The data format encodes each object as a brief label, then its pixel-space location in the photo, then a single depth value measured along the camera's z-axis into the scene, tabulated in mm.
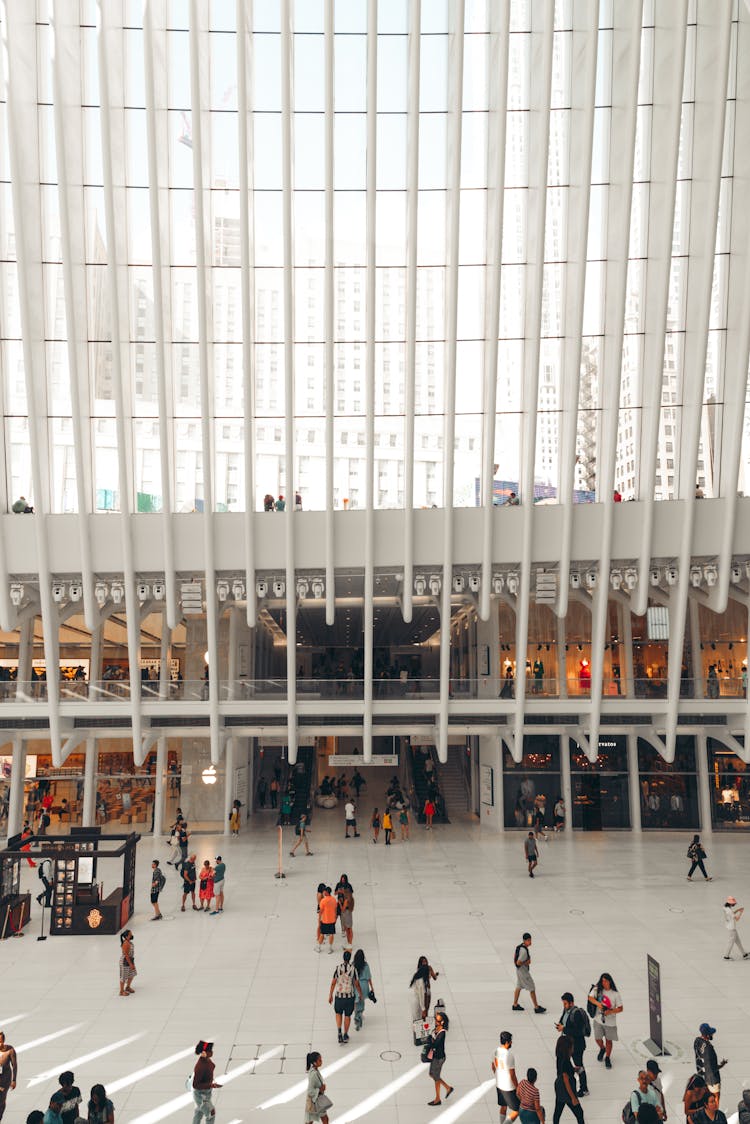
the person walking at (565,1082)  8812
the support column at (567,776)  26123
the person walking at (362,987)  11734
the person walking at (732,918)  14312
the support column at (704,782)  25953
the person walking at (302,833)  23277
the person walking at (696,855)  19938
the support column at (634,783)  26109
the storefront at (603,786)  26375
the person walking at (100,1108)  8164
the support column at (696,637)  26188
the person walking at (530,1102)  7949
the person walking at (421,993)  11320
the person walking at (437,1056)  9680
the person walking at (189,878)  18141
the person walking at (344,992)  11211
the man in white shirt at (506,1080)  9039
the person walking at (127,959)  13078
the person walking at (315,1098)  8844
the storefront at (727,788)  26000
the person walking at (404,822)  25212
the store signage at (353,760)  25406
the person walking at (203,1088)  9023
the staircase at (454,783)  31219
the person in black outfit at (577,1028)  9495
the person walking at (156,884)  17406
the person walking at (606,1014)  10528
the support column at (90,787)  25750
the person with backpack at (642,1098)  8352
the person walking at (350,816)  25200
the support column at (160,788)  26172
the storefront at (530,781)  26391
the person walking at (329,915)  15016
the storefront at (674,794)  26203
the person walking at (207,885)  17703
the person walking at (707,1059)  9141
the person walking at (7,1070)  8844
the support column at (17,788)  25531
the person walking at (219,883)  17812
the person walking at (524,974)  12125
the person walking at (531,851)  20016
